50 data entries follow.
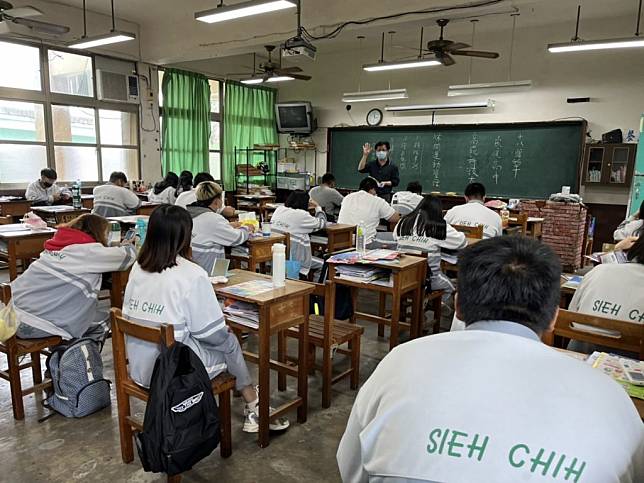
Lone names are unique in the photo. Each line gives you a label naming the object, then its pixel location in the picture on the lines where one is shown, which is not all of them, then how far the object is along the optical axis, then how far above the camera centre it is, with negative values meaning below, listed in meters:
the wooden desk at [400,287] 3.22 -0.82
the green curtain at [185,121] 9.09 +0.72
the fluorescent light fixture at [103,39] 6.06 +1.48
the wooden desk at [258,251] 4.20 -0.77
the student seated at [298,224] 4.67 -0.59
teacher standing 7.05 -0.09
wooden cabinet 7.40 +0.13
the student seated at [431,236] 3.85 -0.55
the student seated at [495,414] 0.82 -0.43
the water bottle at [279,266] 2.52 -0.53
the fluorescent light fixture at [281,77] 7.72 +1.35
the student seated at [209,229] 3.75 -0.53
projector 5.44 +1.29
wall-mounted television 10.52 +0.98
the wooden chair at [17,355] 2.51 -1.04
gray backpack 2.63 -1.20
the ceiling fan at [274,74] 7.48 +1.37
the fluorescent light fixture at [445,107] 8.64 +1.11
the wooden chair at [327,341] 2.66 -1.02
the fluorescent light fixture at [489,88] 7.16 +1.22
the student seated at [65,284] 2.62 -0.70
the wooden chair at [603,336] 1.81 -0.61
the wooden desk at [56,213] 5.83 -0.70
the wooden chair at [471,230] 4.49 -0.57
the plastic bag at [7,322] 2.32 -0.80
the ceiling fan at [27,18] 5.43 +1.53
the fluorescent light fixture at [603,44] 5.58 +1.48
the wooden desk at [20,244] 4.28 -0.80
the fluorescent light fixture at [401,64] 6.59 +1.41
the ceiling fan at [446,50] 5.99 +1.47
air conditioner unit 8.08 +1.18
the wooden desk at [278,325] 2.33 -0.81
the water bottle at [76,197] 6.41 -0.54
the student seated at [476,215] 4.72 -0.45
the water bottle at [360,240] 3.81 -0.59
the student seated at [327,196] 6.43 -0.43
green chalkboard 7.95 +0.24
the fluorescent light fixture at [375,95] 8.29 +1.20
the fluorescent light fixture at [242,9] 4.68 +1.51
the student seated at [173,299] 2.07 -0.60
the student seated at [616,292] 2.07 -0.51
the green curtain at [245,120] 10.30 +0.90
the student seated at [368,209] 5.19 -0.47
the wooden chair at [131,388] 1.95 -1.00
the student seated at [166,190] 7.00 -0.46
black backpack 1.85 -0.98
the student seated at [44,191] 6.73 -0.50
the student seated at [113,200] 6.11 -0.54
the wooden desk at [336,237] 5.08 -0.77
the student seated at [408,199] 6.47 -0.44
